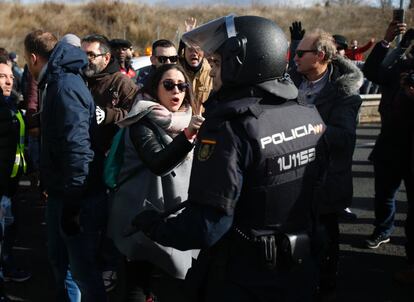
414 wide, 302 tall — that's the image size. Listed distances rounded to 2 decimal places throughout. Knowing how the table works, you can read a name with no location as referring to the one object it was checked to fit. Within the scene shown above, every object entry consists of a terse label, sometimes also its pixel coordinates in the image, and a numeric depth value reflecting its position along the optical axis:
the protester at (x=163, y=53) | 5.25
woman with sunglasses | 2.90
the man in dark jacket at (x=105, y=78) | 4.08
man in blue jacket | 2.86
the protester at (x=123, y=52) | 6.74
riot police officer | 1.93
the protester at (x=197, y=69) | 4.98
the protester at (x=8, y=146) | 3.29
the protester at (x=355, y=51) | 13.24
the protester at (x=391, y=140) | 4.28
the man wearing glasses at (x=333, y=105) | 3.34
